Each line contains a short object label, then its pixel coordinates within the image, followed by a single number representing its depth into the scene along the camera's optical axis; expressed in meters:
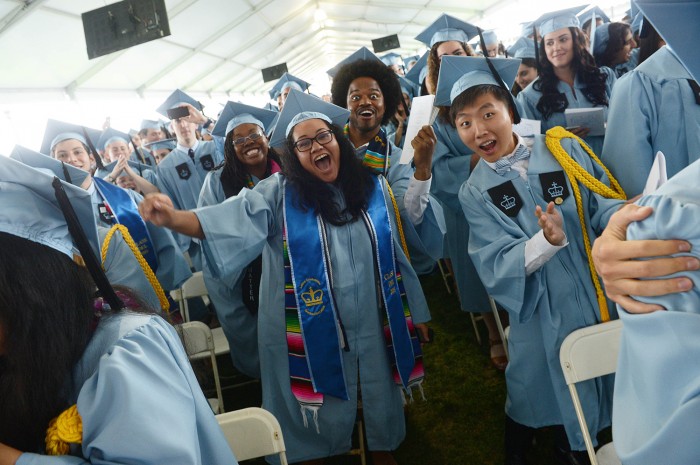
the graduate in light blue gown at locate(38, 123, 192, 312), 2.52
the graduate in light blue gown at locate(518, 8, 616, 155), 2.90
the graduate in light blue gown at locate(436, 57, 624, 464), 1.84
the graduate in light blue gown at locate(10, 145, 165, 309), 2.17
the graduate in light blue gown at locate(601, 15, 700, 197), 1.79
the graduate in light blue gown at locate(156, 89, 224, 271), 4.68
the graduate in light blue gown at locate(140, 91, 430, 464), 2.02
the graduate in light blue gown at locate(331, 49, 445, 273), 2.21
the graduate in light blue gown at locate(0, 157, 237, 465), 0.87
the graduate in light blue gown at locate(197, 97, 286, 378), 2.84
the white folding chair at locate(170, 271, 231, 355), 3.29
